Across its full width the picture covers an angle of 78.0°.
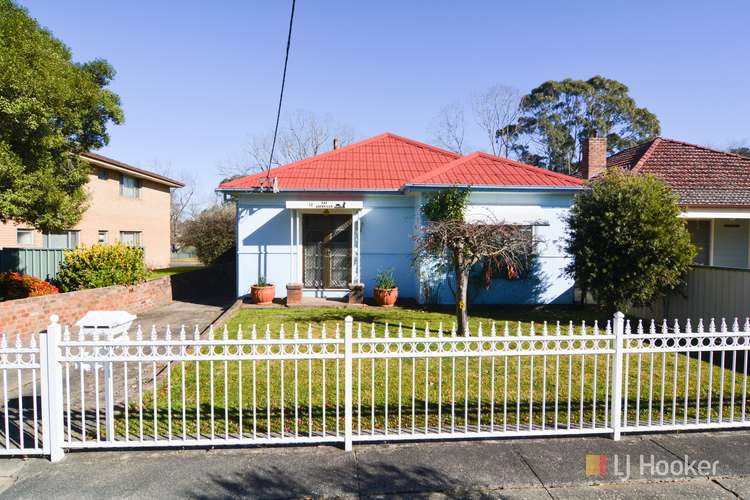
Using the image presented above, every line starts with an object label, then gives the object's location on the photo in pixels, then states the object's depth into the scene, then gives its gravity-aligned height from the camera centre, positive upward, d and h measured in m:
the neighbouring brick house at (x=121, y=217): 18.55 +1.05
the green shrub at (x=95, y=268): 11.94 -0.80
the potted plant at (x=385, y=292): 12.35 -1.47
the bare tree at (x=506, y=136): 36.69 +8.01
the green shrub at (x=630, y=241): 9.36 -0.09
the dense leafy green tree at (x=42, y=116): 8.27 +2.44
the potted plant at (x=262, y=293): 12.63 -1.52
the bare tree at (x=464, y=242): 8.55 -0.10
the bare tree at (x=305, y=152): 35.63 +6.58
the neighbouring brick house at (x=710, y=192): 12.34 +1.27
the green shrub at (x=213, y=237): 22.88 +0.03
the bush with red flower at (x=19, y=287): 10.73 -1.17
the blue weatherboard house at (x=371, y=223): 12.51 +0.42
